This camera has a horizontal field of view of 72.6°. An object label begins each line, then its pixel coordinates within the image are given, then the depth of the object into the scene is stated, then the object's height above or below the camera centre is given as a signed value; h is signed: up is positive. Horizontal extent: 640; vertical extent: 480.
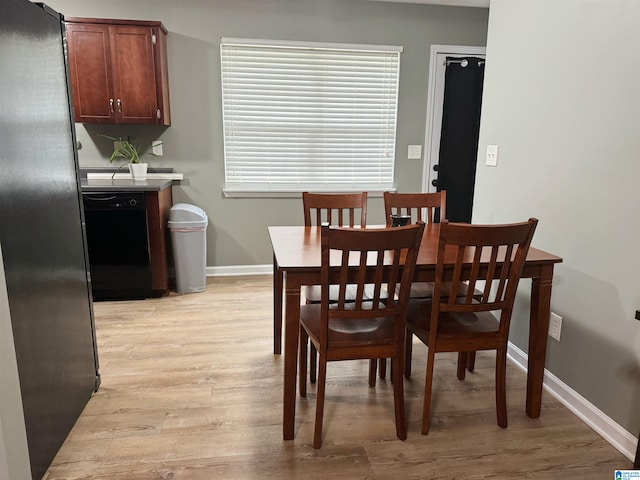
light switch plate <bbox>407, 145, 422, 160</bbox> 4.31 -0.02
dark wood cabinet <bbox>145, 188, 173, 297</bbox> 3.41 -0.74
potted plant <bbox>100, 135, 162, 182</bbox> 3.75 -0.10
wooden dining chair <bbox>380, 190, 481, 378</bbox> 2.43 -0.34
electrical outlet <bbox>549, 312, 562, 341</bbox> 2.24 -0.88
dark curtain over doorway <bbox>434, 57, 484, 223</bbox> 4.18 +0.16
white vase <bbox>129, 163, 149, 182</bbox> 3.74 -0.23
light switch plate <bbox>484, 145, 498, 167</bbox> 2.76 -0.03
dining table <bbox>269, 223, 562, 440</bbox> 1.76 -0.59
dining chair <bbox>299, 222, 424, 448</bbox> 1.62 -0.63
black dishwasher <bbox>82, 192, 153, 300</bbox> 3.31 -0.77
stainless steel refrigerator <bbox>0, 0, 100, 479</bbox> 1.48 -0.31
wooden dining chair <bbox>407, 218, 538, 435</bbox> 1.69 -0.63
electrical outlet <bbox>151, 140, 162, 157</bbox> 3.91 -0.02
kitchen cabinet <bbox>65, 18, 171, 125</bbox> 3.40 +0.58
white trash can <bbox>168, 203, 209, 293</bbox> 3.59 -0.83
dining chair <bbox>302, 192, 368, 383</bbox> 2.66 -0.33
